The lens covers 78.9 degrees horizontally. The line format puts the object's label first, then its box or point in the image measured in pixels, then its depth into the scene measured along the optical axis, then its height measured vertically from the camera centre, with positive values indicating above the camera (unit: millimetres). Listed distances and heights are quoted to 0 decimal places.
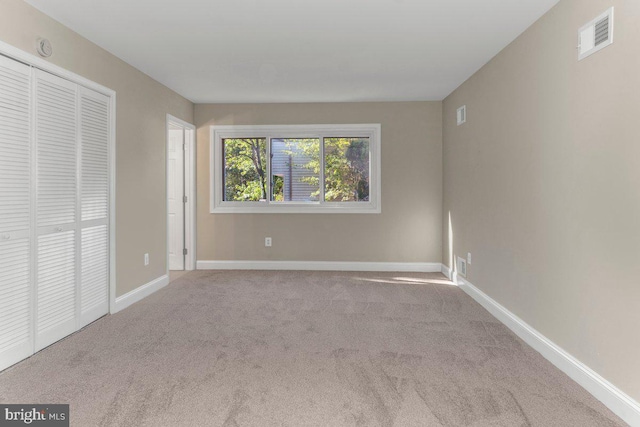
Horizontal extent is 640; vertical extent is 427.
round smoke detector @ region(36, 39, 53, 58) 2730 +1224
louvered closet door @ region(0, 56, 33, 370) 2469 +45
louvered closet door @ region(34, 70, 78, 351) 2789 +97
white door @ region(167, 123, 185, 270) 5551 +328
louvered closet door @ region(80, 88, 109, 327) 3273 +127
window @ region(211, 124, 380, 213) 5672 +733
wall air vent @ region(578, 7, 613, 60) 2105 +1043
